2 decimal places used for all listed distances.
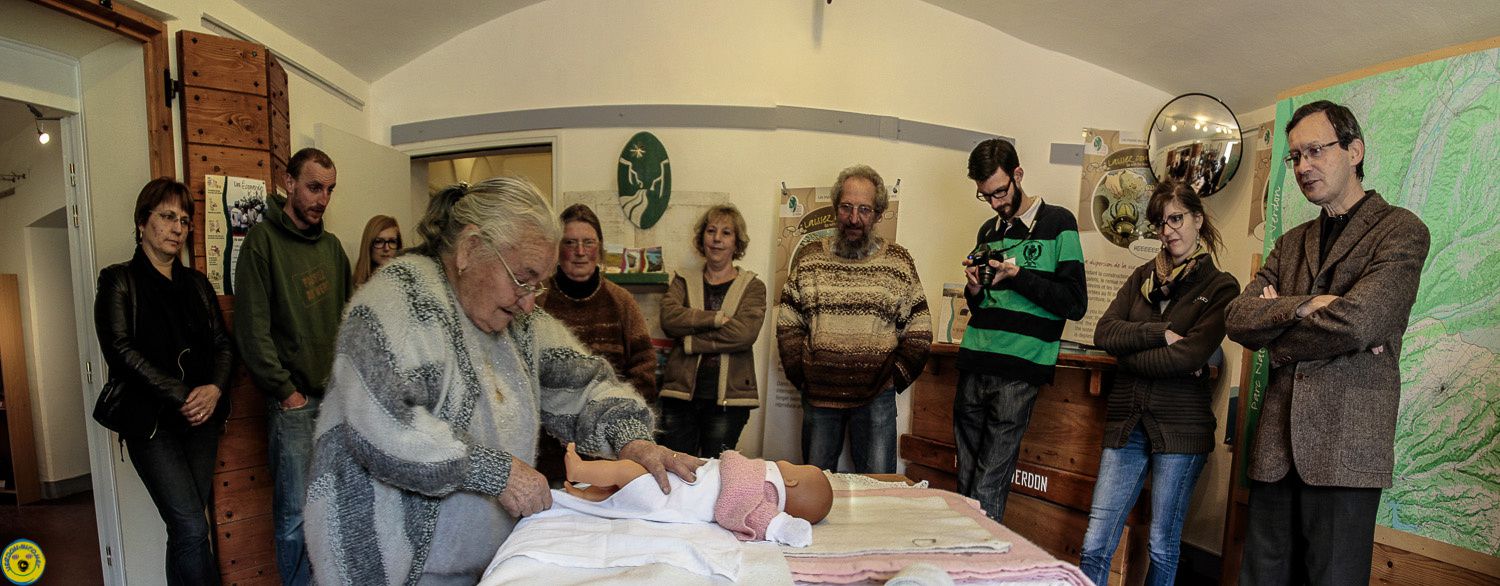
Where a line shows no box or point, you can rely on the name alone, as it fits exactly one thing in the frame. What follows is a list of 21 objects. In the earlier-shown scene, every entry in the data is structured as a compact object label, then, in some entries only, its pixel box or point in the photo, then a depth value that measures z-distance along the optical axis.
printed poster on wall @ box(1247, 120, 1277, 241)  3.25
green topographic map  1.83
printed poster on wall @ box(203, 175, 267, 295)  2.69
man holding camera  2.54
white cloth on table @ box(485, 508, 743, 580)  1.00
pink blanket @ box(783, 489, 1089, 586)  1.01
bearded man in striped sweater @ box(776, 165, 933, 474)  2.79
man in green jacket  2.54
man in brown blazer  1.67
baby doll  1.18
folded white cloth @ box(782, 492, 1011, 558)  1.10
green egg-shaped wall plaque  3.80
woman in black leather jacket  2.22
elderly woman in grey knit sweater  1.19
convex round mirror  3.43
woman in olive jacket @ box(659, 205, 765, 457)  3.11
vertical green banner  2.27
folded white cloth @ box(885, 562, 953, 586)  0.91
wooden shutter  2.66
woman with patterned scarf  2.25
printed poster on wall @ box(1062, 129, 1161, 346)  3.69
